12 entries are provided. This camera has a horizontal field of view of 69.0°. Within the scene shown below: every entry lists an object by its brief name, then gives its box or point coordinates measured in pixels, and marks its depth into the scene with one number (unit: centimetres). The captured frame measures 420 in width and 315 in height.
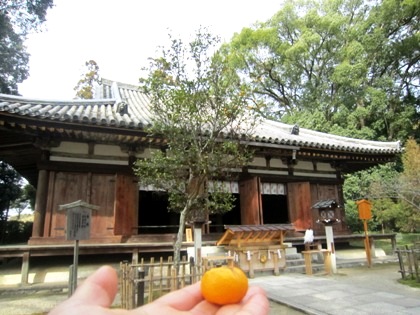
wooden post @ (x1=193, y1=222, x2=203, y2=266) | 710
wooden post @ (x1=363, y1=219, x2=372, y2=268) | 974
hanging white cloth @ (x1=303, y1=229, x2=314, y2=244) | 973
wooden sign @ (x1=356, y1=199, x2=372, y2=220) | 1004
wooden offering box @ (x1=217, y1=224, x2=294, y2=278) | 810
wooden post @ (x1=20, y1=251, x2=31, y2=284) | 691
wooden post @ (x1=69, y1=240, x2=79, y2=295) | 484
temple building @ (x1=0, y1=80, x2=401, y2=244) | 757
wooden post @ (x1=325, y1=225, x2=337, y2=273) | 859
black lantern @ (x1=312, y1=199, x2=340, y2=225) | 901
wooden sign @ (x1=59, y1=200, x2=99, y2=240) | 549
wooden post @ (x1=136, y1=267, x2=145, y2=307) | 460
